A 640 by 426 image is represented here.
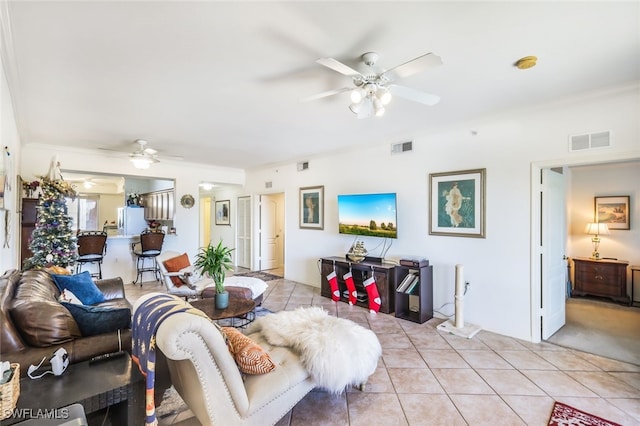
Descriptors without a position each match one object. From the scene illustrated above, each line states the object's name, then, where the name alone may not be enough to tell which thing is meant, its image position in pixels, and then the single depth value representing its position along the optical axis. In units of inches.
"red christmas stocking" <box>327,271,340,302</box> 188.1
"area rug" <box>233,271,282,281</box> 255.8
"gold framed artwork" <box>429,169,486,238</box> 145.5
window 308.8
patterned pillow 68.4
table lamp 193.3
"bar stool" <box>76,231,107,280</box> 204.5
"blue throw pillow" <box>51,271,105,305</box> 116.8
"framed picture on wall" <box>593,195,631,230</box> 188.7
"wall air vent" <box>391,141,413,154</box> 171.9
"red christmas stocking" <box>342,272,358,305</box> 180.2
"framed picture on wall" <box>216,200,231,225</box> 332.5
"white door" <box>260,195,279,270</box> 293.7
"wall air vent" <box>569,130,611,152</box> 113.3
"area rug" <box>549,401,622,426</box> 78.3
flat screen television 173.6
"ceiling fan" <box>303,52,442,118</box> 85.9
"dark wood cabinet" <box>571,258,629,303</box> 181.9
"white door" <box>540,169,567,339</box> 131.8
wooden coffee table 115.3
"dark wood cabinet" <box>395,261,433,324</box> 152.9
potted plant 122.9
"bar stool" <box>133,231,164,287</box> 230.7
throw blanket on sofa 55.4
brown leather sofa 62.2
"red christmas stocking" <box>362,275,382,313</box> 166.6
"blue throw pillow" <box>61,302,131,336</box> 75.6
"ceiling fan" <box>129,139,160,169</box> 180.4
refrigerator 269.4
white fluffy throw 77.6
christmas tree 160.7
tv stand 165.3
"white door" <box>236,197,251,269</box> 302.8
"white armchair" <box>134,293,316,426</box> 54.8
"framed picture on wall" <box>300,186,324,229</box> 223.5
